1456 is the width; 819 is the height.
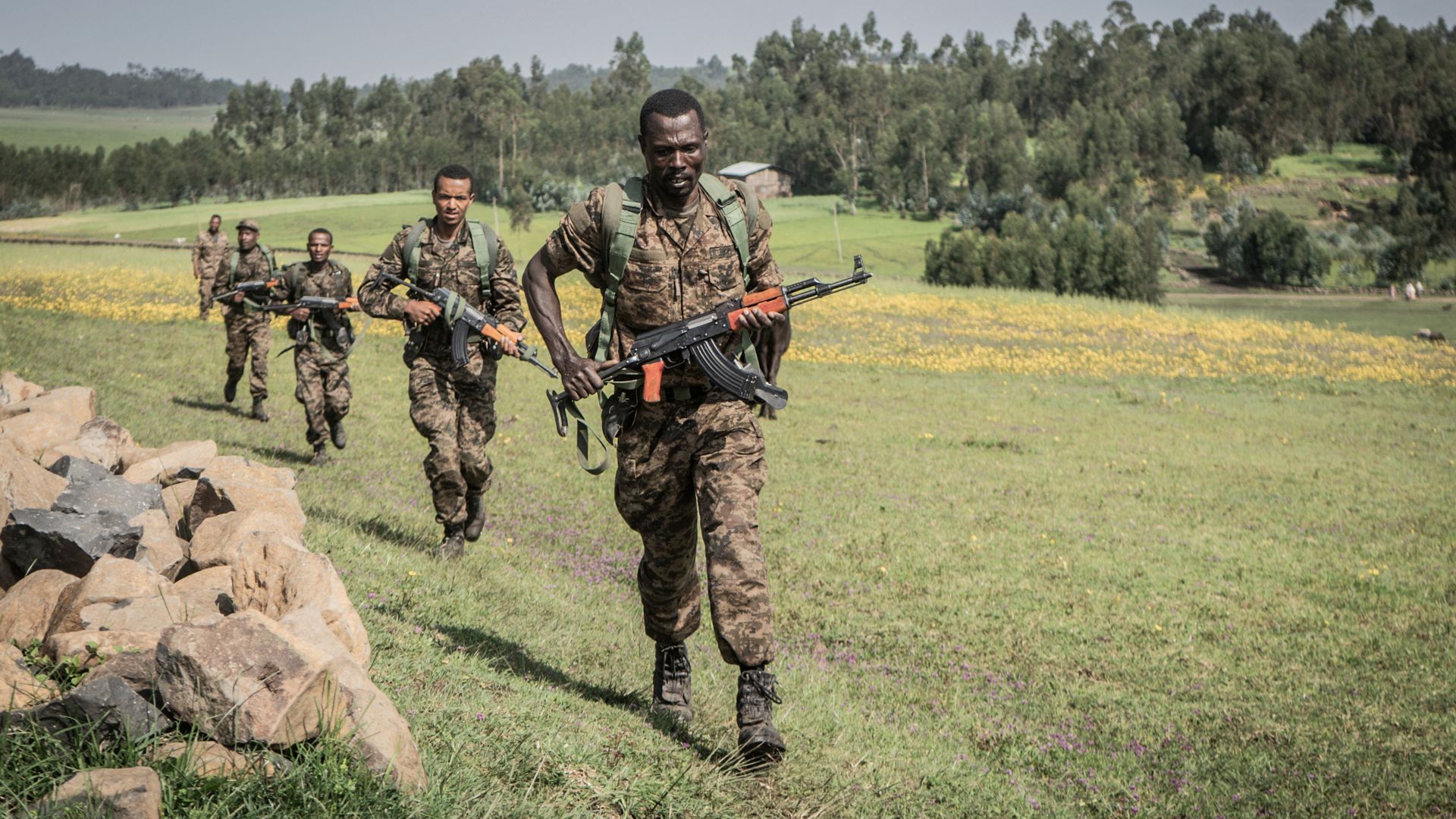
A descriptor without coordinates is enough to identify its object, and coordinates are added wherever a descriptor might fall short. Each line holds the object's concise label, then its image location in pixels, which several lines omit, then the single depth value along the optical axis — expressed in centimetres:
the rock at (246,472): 705
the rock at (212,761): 363
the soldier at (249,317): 1609
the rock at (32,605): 472
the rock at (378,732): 386
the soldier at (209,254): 2241
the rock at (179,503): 658
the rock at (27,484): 614
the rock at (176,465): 730
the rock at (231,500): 643
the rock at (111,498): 589
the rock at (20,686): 392
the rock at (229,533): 560
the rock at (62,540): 528
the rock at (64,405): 871
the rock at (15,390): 1032
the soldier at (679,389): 530
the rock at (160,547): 566
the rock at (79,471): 664
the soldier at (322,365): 1348
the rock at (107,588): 456
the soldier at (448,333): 915
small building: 11338
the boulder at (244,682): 378
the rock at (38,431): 793
